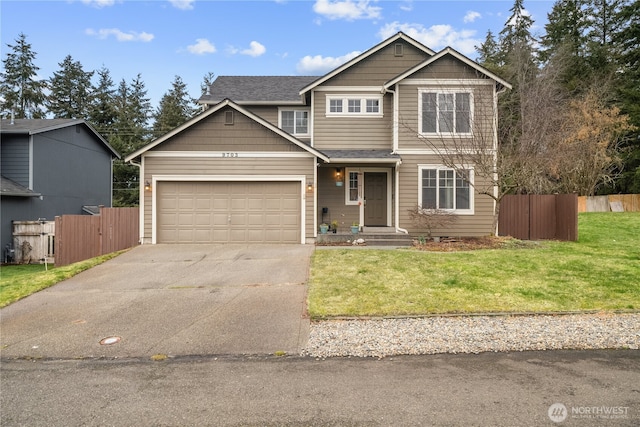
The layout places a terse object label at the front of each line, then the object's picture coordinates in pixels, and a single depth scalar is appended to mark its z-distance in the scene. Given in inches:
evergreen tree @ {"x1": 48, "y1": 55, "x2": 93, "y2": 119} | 1535.4
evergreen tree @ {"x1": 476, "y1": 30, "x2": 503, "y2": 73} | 1456.1
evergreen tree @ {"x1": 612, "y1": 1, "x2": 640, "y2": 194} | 995.9
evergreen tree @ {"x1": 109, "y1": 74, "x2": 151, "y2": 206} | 1321.4
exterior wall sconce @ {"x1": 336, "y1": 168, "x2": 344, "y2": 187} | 570.9
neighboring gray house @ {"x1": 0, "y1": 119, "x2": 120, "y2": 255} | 599.2
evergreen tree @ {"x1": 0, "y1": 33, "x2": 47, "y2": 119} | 1423.5
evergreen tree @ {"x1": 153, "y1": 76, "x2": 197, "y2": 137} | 1551.4
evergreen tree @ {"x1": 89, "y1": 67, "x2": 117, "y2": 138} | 1509.6
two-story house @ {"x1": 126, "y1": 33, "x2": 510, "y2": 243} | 498.0
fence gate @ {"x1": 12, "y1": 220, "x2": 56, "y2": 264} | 550.0
